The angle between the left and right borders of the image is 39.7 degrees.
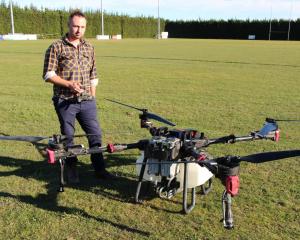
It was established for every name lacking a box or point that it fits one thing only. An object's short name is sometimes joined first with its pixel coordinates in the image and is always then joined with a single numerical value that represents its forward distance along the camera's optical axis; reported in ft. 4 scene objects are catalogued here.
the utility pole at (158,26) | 331.57
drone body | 11.32
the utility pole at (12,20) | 210.18
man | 18.54
